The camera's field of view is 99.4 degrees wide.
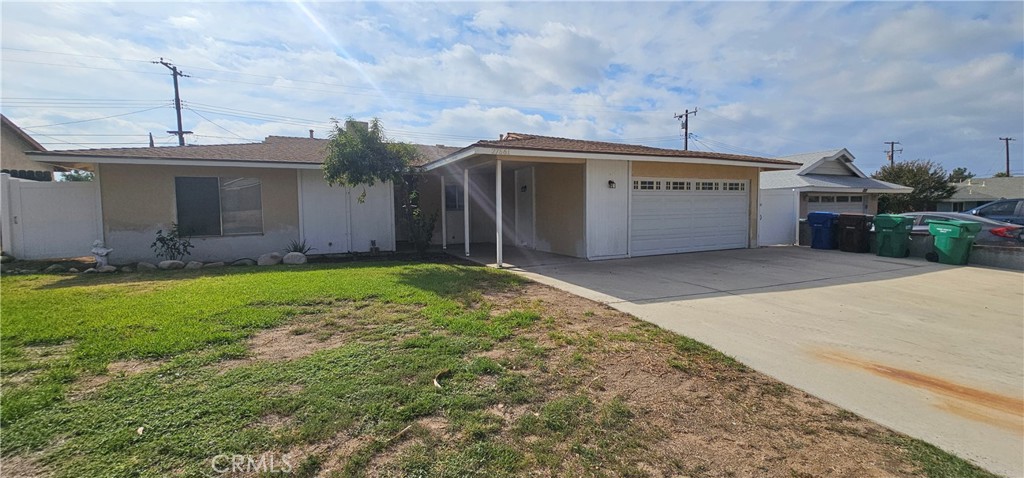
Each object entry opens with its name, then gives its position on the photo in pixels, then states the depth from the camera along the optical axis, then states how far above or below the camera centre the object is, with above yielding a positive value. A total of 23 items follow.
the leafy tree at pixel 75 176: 27.97 +2.84
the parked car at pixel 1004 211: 15.32 -0.12
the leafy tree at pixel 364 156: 9.62 +1.33
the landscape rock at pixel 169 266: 9.88 -1.10
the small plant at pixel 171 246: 10.63 -0.69
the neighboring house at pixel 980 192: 31.19 +1.22
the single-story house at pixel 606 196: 11.02 +0.51
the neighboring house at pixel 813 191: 15.87 +0.78
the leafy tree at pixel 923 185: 25.34 +1.38
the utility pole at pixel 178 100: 27.13 +7.67
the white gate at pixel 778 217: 15.52 -0.23
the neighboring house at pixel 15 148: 16.69 +2.89
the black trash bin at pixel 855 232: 13.12 -0.69
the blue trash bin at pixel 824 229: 14.03 -0.63
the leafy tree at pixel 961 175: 41.25 +3.29
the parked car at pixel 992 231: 11.44 -0.61
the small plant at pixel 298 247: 11.93 -0.84
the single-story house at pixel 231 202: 10.48 +0.40
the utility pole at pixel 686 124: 32.70 +6.61
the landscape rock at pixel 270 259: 10.64 -1.06
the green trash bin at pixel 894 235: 11.93 -0.71
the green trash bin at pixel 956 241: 10.73 -0.81
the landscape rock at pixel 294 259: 10.80 -1.06
